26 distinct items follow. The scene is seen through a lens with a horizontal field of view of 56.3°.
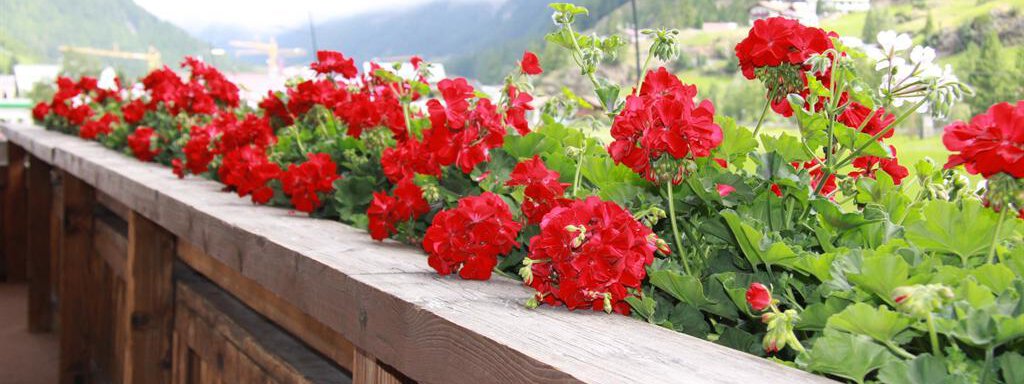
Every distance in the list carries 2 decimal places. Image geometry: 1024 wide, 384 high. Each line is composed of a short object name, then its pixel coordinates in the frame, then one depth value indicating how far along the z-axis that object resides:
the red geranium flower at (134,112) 3.12
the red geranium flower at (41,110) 4.47
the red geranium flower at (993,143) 0.63
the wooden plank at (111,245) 2.57
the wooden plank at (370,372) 1.00
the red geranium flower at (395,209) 1.26
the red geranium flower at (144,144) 2.73
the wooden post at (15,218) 4.73
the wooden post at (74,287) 3.07
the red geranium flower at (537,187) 0.98
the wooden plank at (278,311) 1.32
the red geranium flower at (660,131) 0.81
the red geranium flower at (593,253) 0.82
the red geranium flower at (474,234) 0.99
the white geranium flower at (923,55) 0.82
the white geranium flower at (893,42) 0.82
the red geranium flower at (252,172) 1.73
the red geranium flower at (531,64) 1.22
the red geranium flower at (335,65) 1.86
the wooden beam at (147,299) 2.10
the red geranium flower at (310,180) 1.57
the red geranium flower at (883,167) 1.03
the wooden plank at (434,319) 0.68
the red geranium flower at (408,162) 1.24
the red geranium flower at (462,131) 1.19
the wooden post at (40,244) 3.95
